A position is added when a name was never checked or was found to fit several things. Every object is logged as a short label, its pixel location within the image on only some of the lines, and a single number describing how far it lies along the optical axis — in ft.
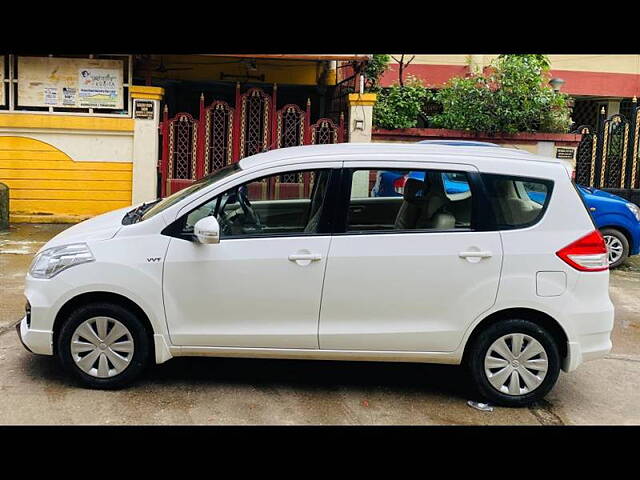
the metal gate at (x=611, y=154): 41.75
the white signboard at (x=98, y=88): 37.29
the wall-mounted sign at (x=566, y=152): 39.86
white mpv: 15.19
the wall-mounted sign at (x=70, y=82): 36.94
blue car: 31.14
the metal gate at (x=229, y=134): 37.86
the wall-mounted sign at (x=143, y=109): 37.35
